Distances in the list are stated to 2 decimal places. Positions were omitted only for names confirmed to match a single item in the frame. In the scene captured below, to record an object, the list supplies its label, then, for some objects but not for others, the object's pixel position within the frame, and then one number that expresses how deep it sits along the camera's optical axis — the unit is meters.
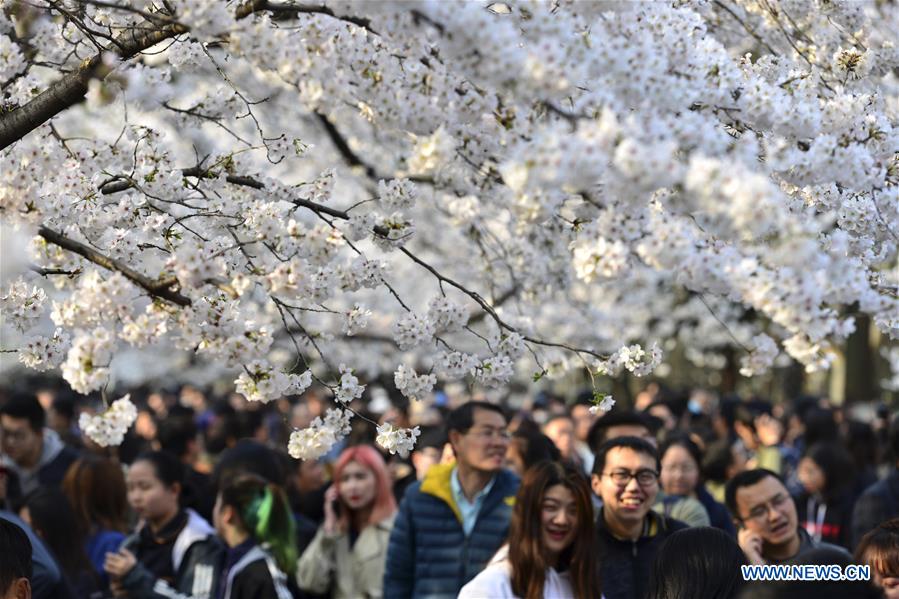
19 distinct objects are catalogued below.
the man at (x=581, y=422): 20.77
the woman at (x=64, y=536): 12.34
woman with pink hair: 13.37
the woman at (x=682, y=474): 13.91
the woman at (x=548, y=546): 9.50
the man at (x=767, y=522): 11.13
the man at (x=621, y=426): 13.84
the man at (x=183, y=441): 17.12
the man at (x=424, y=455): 15.91
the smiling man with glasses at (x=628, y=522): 10.52
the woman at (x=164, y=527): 12.42
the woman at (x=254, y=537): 11.41
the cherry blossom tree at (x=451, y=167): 5.92
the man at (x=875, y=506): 13.32
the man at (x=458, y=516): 12.21
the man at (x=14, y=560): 8.24
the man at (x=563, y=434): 18.22
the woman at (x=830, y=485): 16.06
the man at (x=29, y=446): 17.58
